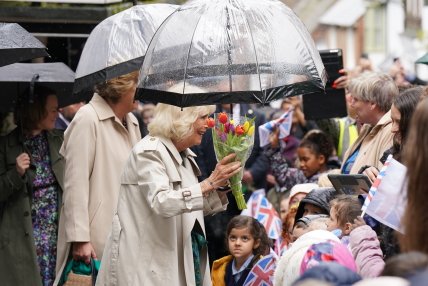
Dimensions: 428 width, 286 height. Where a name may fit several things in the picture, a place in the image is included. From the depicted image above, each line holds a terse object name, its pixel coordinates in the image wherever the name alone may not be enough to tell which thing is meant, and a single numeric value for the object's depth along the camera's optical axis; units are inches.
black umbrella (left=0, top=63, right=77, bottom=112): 528.4
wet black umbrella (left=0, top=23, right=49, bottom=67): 439.4
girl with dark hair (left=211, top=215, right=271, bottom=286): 481.3
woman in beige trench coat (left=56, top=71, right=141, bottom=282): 448.6
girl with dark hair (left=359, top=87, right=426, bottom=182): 378.1
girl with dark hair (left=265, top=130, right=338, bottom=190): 601.7
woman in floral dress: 510.4
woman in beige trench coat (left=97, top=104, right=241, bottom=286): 393.7
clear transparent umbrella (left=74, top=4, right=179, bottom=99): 459.4
